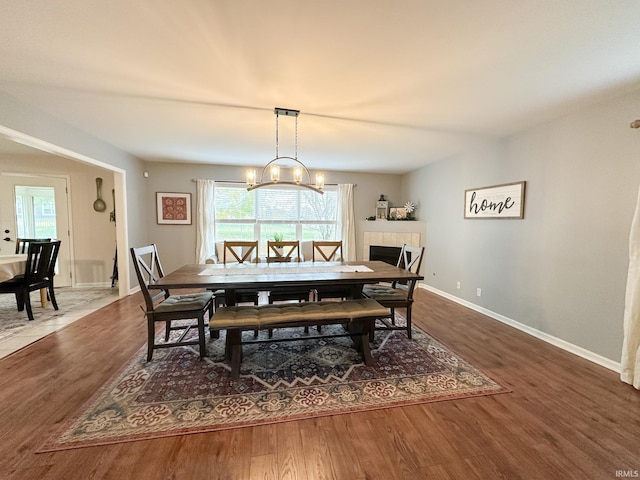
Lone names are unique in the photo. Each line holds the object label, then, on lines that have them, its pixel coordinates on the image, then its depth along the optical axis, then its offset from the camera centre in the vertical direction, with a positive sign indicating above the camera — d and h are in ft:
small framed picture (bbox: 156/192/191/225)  16.58 +1.12
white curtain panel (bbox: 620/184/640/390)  6.56 -2.14
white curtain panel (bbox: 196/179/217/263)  16.66 +0.62
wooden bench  6.81 -2.46
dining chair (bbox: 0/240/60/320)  10.44 -2.23
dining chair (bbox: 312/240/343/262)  12.01 -0.83
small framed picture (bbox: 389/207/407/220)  17.81 +1.04
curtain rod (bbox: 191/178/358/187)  16.74 +2.97
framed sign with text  10.33 +1.21
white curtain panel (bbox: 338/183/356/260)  18.49 +0.45
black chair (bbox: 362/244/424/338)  9.05 -2.40
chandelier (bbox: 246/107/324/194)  8.62 +1.83
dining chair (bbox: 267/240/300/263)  11.66 -1.21
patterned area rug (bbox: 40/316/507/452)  5.32 -4.01
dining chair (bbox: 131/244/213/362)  7.50 -2.48
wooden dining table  7.20 -1.52
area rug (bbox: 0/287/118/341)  9.91 -3.88
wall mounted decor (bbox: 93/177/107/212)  15.67 +1.43
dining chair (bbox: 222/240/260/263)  11.50 -0.80
